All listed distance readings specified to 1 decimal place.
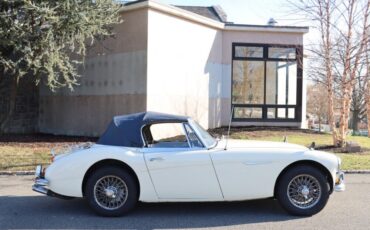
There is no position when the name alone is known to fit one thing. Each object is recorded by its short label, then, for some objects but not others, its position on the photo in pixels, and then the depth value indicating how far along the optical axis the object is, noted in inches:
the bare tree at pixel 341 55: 592.7
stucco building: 666.2
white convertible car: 256.5
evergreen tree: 532.7
